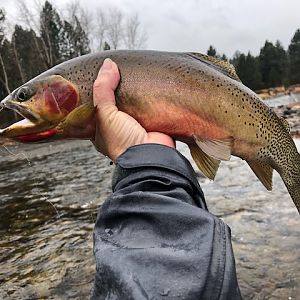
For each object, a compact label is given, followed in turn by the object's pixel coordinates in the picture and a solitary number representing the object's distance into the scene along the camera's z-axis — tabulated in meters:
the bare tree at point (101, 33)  35.27
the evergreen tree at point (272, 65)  56.28
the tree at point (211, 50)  65.43
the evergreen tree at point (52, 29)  31.64
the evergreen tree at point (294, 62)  55.45
